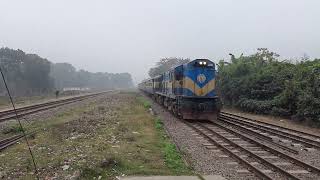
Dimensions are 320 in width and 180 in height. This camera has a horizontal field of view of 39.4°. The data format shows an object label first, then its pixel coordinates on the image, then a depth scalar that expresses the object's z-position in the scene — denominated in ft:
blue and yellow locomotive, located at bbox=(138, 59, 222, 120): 84.74
